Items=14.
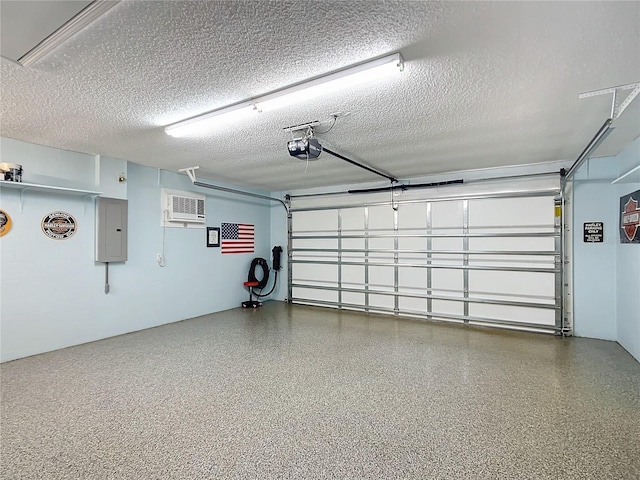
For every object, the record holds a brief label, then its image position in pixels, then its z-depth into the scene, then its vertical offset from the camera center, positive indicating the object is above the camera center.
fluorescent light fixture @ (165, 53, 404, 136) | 2.04 +1.15
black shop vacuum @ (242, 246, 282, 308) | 6.60 -0.75
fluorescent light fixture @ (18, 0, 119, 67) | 1.57 +1.17
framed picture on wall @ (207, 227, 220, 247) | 6.05 +0.14
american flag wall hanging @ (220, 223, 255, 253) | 6.38 +0.14
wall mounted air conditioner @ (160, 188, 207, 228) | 5.28 +0.60
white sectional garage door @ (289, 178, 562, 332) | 4.79 -0.17
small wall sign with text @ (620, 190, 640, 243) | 3.66 +0.31
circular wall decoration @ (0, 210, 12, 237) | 3.58 +0.24
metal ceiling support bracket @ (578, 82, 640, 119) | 2.25 +1.13
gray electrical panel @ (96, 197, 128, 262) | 4.36 +0.20
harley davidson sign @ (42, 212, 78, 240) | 3.93 +0.24
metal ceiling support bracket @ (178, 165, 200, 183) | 5.07 +1.19
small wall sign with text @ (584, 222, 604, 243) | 4.43 +0.16
